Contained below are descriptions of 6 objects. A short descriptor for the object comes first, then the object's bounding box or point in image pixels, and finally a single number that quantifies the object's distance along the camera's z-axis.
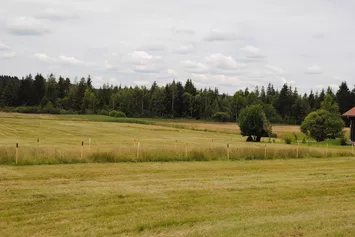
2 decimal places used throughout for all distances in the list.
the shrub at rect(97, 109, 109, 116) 139.75
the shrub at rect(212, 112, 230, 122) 141.00
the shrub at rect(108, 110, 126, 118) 129.60
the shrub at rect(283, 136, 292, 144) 53.72
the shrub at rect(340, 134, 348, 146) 49.83
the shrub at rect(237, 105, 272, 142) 58.81
